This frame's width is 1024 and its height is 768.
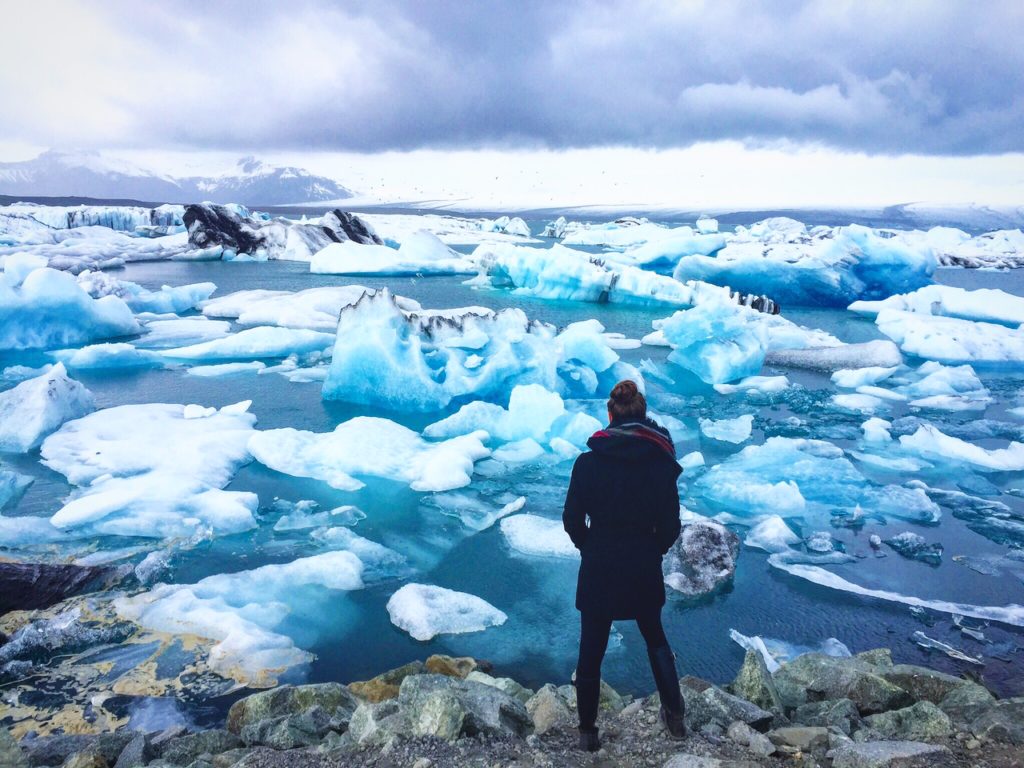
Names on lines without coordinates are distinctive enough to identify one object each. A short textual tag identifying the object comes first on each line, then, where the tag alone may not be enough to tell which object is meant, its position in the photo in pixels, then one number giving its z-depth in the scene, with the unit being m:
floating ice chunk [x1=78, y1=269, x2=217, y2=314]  15.24
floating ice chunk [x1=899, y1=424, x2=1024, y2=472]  7.23
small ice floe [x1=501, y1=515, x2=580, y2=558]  5.11
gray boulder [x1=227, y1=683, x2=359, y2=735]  3.06
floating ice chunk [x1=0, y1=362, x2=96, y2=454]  6.96
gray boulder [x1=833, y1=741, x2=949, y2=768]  2.09
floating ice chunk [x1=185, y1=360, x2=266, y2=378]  10.48
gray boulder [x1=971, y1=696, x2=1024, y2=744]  2.30
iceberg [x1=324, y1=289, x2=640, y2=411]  8.69
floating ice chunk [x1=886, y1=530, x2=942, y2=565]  5.21
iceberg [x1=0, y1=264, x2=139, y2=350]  11.65
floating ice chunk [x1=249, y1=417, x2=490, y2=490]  6.36
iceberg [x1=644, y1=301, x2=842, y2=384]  11.01
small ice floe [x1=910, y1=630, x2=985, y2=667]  3.98
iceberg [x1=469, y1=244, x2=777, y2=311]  18.08
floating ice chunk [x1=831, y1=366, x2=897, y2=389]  10.84
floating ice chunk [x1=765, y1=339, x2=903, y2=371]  11.96
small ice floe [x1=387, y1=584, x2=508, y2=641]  4.14
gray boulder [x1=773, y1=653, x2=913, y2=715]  3.03
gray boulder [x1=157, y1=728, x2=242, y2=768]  2.69
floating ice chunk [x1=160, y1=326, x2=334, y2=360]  11.46
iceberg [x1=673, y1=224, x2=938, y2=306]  18.11
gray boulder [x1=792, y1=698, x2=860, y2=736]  2.76
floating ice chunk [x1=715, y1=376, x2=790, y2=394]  10.42
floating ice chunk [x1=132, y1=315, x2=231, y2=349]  12.58
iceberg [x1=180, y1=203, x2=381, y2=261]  27.36
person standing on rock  2.19
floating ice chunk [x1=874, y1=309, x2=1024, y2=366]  12.91
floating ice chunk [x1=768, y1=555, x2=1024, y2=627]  4.47
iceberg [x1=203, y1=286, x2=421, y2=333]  14.19
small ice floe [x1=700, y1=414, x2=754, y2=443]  7.95
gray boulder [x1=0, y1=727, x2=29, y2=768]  2.56
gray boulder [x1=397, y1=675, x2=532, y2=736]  2.43
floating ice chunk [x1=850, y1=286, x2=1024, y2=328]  16.17
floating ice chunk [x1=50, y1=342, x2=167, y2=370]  10.78
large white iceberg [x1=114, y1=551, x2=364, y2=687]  3.77
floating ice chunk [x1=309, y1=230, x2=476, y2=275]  23.20
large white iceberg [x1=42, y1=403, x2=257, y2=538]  5.22
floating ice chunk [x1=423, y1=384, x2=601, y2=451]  7.44
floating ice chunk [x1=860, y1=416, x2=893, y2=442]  7.94
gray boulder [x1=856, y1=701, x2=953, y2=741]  2.50
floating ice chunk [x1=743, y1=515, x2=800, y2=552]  5.34
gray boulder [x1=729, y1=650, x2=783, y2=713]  2.96
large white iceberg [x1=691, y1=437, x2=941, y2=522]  5.99
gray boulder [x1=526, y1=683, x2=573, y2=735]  2.59
